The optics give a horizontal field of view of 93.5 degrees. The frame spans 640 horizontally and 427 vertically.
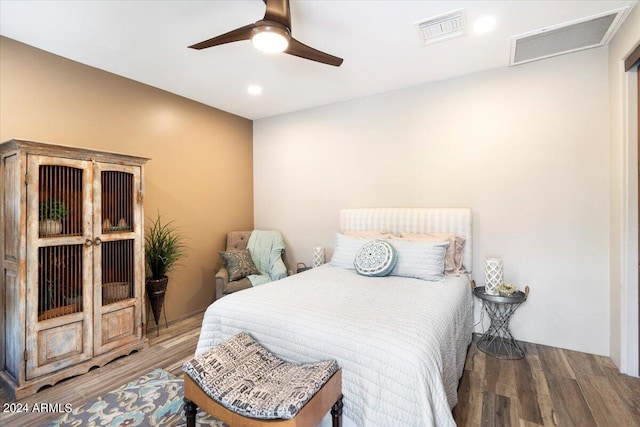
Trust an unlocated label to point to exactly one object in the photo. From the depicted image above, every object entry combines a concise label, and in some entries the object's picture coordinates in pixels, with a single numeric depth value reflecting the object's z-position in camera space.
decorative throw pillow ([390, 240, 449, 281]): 2.62
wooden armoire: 2.18
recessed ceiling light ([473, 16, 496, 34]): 2.19
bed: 1.39
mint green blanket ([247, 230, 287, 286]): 3.79
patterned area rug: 1.89
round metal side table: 2.59
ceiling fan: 1.74
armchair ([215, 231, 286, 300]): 3.41
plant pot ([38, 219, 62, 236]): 2.29
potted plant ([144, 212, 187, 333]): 3.18
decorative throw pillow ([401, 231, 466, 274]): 2.85
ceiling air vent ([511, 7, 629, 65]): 2.20
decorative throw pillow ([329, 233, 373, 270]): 3.09
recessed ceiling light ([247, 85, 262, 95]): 3.37
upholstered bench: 1.29
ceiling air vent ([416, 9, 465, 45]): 2.16
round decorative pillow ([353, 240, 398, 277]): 2.73
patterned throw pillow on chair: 3.58
